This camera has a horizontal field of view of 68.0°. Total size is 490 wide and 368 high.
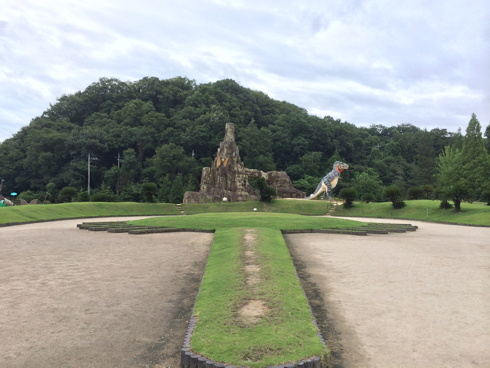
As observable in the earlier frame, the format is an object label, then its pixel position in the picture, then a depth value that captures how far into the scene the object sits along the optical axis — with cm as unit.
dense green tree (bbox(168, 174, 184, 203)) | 5497
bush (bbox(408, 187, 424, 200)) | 4409
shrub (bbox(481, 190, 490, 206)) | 3469
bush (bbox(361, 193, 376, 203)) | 4188
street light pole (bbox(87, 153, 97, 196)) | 6581
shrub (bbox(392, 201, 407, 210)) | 3572
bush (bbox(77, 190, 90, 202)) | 3953
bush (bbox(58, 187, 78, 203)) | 4122
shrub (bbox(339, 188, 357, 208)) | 3822
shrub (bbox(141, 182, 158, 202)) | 4062
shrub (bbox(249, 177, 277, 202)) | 4047
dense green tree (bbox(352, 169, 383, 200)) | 5828
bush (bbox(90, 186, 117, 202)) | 3966
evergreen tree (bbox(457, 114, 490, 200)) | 3981
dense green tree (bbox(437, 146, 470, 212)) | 3081
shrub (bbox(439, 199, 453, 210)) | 3292
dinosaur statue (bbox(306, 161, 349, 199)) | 4549
